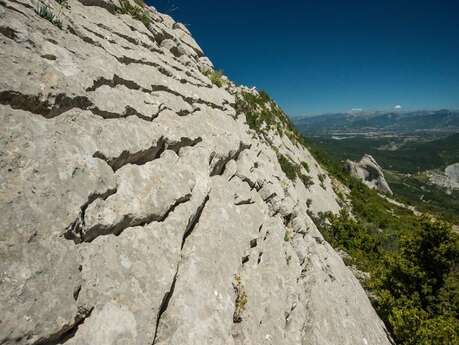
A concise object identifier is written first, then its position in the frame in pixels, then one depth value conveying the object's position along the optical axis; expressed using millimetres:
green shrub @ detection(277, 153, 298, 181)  24938
